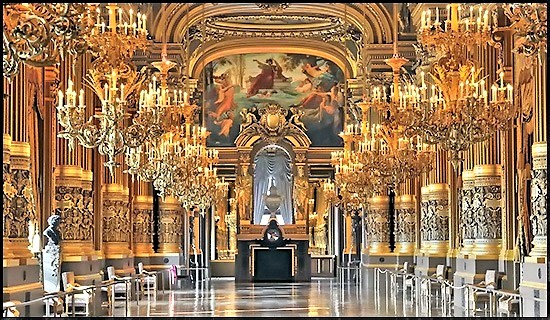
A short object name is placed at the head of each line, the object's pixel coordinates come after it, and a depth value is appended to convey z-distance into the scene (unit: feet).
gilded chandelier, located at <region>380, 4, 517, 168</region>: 55.01
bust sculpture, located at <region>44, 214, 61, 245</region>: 64.03
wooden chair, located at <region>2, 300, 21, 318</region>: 39.48
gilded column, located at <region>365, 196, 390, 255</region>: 125.29
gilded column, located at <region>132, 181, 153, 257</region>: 120.98
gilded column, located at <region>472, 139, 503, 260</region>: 77.61
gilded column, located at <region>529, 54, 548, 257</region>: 56.44
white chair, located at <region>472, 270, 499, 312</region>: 67.87
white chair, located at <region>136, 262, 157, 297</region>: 98.63
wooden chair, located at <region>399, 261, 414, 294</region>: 91.99
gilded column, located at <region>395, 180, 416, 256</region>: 116.71
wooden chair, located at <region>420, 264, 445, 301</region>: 77.46
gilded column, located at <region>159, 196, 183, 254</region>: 127.65
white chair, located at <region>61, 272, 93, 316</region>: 65.87
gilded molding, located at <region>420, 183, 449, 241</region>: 98.48
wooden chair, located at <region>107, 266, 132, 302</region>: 80.19
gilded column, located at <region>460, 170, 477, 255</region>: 79.71
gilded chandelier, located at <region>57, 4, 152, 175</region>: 56.03
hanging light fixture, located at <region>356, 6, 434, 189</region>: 82.58
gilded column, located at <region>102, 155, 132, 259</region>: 101.19
